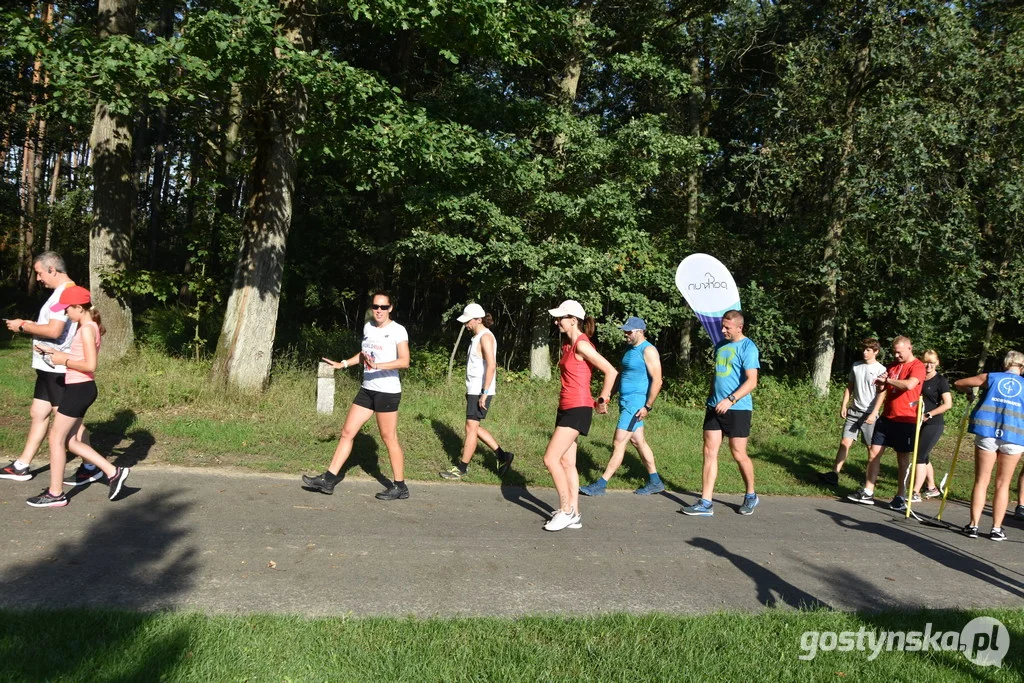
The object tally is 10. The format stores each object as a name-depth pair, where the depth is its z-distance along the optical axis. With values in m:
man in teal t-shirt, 7.01
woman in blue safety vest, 6.49
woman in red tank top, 6.12
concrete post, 9.80
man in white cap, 7.66
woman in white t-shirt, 6.58
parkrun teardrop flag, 9.51
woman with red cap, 5.73
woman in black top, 8.47
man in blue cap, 7.49
